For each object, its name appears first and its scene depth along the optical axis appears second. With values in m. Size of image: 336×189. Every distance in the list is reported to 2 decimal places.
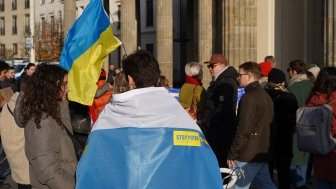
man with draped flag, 5.80
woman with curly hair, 7.35
